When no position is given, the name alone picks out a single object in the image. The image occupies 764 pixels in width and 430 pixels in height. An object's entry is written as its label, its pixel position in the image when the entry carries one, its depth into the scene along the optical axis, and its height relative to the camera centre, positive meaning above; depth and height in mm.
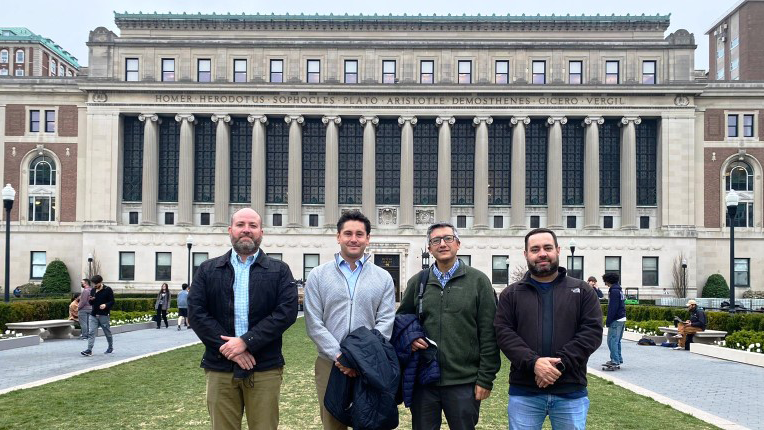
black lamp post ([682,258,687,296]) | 62875 -4278
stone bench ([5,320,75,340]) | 28438 -3991
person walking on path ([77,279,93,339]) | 25625 -2824
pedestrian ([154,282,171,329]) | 37750 -3949
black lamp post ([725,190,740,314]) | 29422 +589
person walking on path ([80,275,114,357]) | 23531 -2635
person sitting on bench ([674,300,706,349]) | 27578 -3469
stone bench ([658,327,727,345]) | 27625 -3920
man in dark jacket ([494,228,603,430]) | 7703 -1116
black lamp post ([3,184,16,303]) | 30406 +902
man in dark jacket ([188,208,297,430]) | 8250 -1061
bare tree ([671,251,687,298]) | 62938 -4244
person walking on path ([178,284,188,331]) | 36344 -3931
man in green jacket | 8086 -1223
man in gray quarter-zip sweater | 8297 -804
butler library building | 64125 +6376
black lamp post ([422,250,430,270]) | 59550 -2626
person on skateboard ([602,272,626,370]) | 20094 -2462
